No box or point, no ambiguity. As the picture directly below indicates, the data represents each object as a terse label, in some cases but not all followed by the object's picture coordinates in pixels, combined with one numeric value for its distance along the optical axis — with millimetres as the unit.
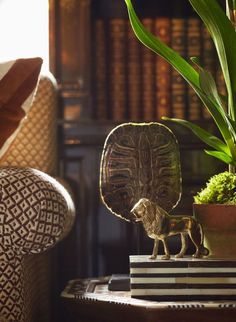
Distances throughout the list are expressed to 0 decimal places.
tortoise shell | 1992
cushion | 2039
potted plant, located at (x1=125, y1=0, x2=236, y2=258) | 1823
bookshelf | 2736
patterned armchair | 1804
